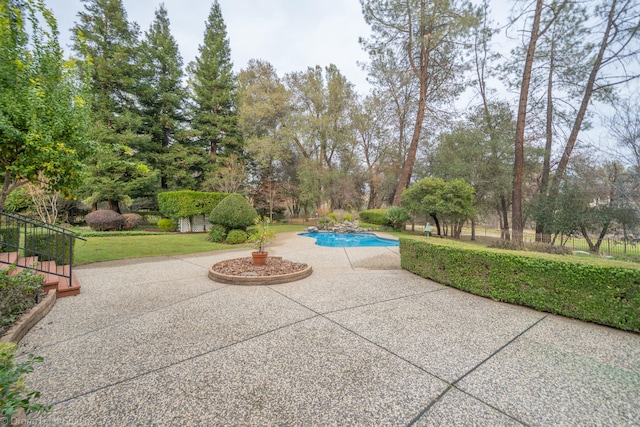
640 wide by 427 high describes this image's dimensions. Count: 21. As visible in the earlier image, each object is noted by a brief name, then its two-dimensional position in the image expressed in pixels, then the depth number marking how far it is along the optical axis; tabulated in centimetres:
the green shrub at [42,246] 513
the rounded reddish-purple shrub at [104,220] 1165
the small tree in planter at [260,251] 549
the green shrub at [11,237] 522
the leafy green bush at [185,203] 1248
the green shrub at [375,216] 1691
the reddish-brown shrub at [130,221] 1278
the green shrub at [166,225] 1341
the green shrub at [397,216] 1496
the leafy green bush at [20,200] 932
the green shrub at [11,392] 99
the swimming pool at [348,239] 1132
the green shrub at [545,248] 781
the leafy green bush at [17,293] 278
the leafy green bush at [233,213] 933
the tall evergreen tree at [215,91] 1839
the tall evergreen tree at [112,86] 1365
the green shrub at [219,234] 962
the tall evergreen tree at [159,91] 1631
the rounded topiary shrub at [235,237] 939
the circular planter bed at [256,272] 461
